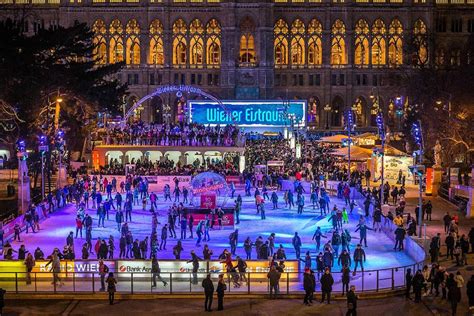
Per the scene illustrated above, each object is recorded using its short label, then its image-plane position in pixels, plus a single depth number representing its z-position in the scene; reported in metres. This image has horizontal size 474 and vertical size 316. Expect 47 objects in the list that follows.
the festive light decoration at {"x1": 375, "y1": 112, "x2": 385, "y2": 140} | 82.05
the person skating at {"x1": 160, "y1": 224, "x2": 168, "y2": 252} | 42.59
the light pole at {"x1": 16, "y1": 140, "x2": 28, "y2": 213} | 55.03
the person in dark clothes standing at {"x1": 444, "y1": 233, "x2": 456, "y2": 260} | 40.50
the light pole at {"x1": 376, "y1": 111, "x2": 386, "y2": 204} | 79.56
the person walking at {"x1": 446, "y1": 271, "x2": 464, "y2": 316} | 31.56
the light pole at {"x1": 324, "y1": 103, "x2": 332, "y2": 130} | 132.75
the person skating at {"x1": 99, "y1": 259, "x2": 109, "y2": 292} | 34.62
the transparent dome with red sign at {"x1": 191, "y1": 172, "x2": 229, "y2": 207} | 54.09
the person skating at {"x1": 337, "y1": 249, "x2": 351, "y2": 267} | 35.72
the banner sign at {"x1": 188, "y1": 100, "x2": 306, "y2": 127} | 101.12
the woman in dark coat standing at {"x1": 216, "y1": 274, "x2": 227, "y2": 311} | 32.69
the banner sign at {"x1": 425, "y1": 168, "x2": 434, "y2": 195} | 64.88
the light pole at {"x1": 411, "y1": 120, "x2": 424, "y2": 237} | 43.59
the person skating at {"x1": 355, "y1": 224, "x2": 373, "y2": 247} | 43.47
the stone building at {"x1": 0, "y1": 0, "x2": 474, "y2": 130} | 134.75
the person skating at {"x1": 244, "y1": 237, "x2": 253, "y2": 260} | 38.69
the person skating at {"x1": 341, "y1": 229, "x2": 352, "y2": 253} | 39.65
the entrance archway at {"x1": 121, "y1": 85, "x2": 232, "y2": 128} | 84.88
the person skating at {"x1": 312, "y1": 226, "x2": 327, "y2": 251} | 41.73
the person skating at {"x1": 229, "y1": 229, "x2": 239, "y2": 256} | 40.83
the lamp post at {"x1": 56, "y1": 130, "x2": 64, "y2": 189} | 65.46
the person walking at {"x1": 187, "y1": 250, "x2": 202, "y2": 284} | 35.09
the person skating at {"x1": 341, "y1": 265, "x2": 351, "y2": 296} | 33.81
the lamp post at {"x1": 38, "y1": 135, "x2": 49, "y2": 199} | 58.03
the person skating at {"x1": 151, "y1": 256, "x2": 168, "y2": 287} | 34.91
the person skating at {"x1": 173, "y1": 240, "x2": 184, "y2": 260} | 38.25
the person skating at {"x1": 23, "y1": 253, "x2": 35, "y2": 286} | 35.47
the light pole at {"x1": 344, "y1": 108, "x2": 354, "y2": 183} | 68.42
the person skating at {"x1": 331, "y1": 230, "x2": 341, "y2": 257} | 39.97
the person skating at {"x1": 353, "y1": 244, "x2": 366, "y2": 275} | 37.62
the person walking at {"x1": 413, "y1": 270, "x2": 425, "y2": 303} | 33.09
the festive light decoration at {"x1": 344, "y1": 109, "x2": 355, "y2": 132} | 121.97
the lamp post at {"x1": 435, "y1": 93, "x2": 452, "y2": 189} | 78.88
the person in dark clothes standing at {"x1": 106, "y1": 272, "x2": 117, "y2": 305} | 33.41
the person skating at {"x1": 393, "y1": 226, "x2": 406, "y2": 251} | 42.38
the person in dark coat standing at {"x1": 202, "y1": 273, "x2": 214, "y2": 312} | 32.66
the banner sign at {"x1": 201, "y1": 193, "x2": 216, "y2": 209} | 51.59
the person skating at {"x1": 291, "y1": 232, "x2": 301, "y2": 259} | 38.97
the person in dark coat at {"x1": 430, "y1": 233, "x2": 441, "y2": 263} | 38.56
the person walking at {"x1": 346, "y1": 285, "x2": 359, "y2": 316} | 30.47
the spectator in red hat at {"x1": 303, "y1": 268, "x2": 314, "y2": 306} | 33.09
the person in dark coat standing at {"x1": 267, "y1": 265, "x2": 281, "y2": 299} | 33.78
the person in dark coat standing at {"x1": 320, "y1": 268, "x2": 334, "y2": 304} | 33.22
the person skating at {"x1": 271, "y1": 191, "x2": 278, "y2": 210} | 57.06
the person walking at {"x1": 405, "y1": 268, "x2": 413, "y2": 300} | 34.06
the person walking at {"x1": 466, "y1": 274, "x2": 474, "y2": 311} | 31.34
